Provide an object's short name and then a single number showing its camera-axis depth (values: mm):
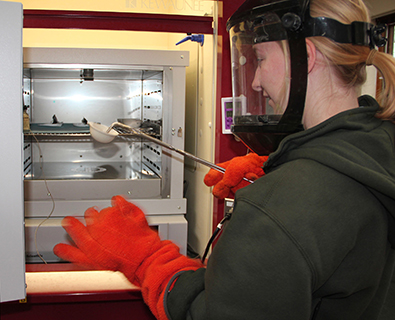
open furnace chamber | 1742
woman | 458
